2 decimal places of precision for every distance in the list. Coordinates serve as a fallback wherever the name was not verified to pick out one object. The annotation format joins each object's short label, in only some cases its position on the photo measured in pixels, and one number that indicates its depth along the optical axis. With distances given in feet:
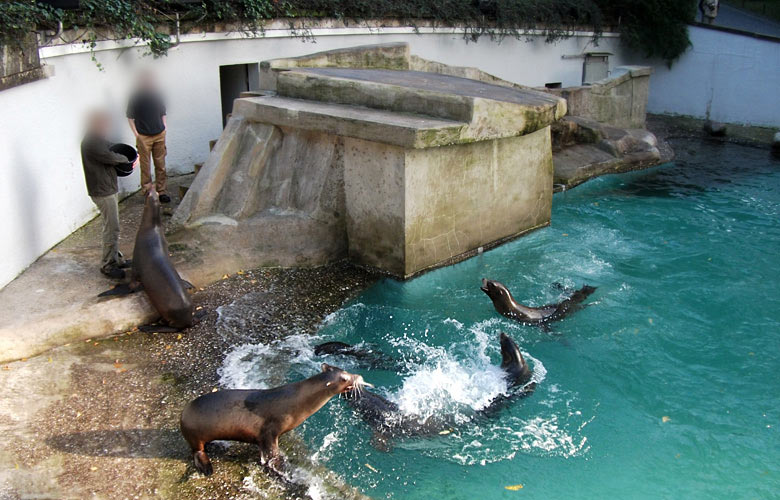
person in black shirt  29.25
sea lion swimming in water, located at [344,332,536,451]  18.15
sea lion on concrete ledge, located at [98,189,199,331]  22.15
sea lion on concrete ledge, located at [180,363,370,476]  15.99
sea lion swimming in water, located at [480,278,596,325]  24.08
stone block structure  26.27
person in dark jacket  23.44
